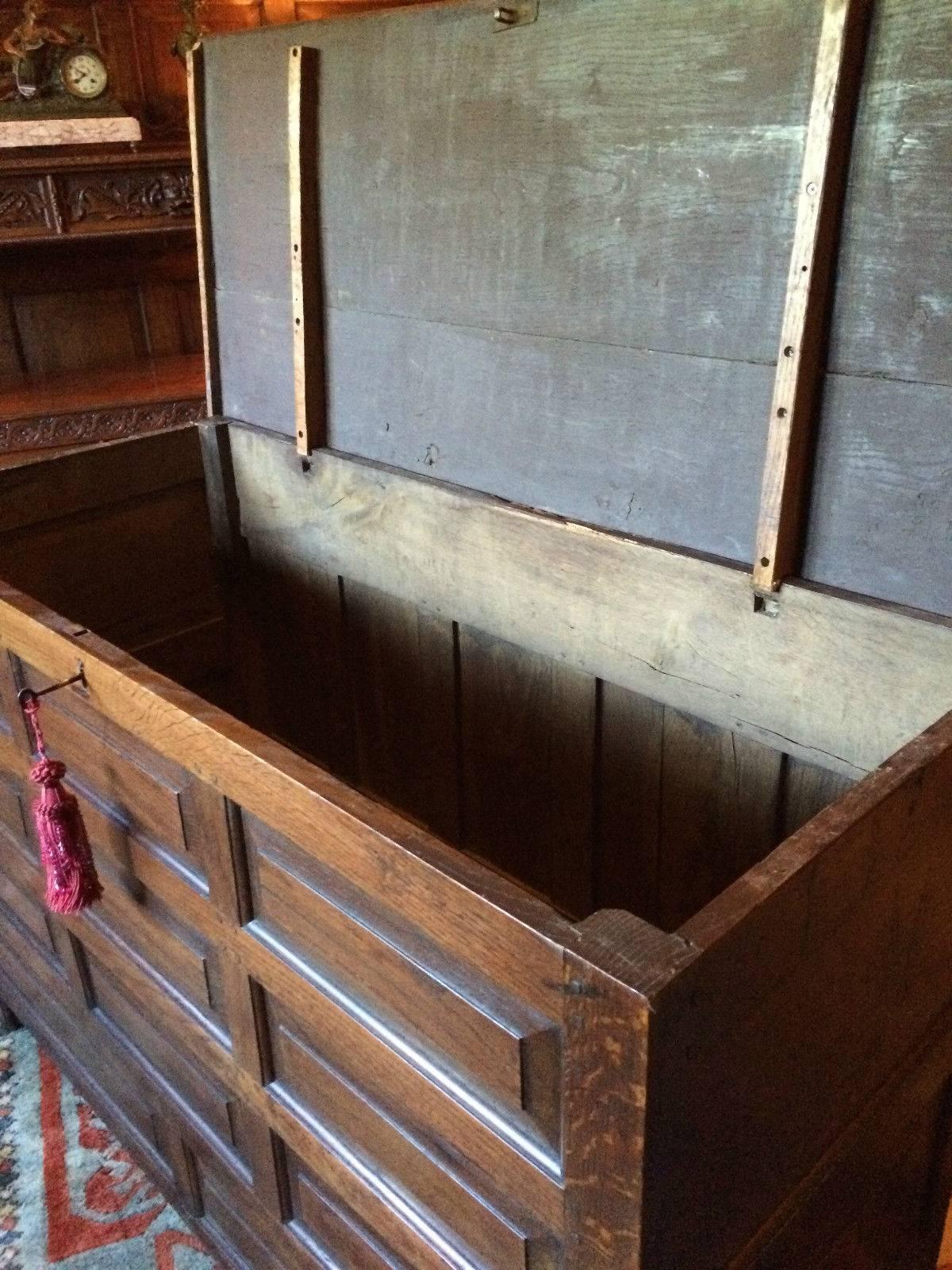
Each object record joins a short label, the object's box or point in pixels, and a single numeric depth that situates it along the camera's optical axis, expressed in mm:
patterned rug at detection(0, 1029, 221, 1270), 1355
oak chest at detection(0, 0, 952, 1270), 699
